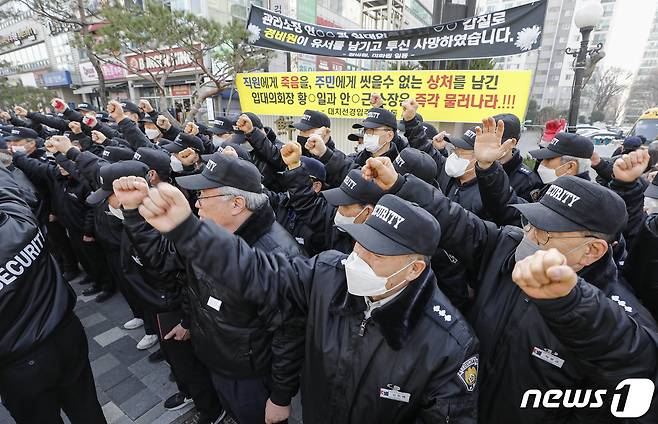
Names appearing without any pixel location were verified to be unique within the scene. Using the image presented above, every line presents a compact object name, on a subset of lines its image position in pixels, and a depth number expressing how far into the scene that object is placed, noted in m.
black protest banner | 5.14
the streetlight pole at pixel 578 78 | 6.21
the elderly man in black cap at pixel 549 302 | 1.18
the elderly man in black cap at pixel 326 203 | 2.33
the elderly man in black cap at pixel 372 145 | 3.54
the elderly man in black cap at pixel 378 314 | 1.43
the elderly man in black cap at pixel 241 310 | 1.93
